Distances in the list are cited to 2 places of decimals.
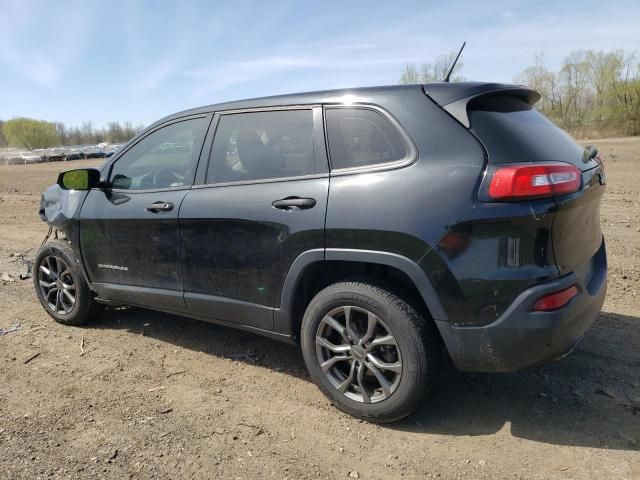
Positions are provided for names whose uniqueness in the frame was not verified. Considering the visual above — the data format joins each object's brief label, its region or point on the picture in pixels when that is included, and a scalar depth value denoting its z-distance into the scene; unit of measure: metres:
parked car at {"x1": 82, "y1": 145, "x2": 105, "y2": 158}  65.94
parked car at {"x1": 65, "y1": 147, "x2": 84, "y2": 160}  64.56
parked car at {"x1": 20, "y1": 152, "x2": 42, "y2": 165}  59.87
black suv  2.48
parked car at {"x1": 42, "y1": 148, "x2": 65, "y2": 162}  62.69
